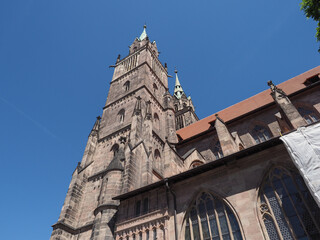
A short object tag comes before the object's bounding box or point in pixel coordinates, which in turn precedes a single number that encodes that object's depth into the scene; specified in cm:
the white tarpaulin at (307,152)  659
